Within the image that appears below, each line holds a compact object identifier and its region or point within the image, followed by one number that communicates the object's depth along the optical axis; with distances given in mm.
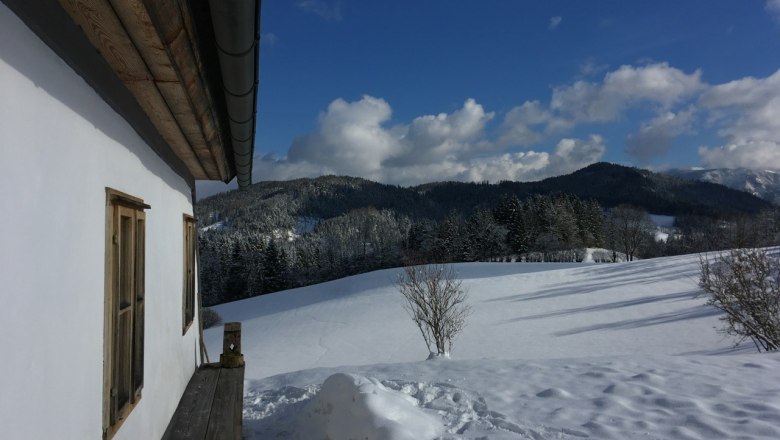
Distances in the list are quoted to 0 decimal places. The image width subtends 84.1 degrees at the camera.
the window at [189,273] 4816
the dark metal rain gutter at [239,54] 1558
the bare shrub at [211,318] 29281
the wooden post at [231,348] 5340
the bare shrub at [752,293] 9531
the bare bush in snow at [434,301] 12906
